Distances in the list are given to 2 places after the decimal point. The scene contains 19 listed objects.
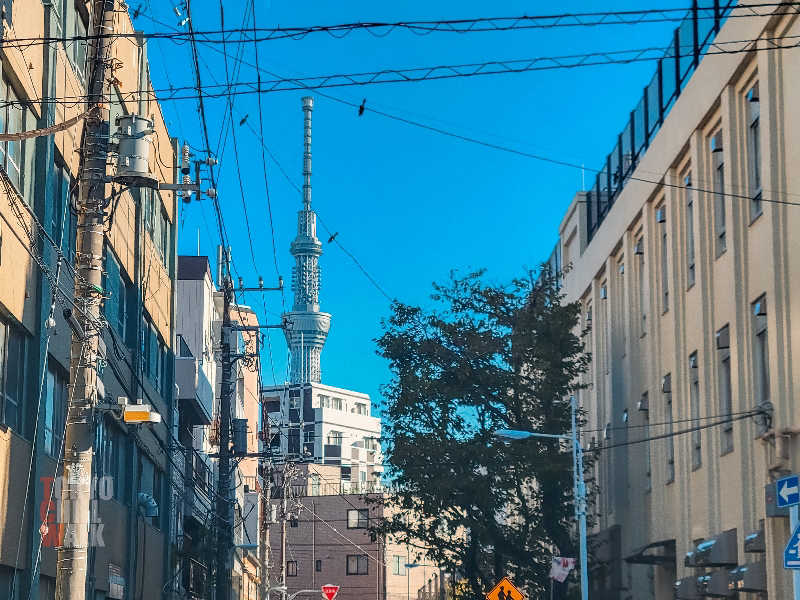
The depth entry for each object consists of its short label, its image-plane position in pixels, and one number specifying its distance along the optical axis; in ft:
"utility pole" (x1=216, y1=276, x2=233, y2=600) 118.52
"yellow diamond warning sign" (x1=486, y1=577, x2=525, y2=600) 98.95
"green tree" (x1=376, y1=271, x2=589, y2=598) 121.49
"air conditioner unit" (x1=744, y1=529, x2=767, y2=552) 79.70
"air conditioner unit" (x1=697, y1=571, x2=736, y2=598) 88.38
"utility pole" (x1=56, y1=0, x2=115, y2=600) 47.70
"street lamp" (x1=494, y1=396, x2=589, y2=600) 107.04
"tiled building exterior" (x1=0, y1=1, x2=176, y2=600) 64.49
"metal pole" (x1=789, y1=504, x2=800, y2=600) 47.48
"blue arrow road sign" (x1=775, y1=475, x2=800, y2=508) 49.75
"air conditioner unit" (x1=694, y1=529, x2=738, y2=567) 87.61
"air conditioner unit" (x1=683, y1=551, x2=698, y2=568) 95.87
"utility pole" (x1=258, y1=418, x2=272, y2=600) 174.25
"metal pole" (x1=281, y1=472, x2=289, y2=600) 195.98
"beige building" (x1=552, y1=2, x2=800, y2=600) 78.84
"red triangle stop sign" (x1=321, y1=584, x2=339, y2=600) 193.16
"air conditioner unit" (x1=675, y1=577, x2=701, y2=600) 97.55
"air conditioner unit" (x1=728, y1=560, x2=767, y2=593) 79.92
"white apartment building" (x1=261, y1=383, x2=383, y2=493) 454.40
